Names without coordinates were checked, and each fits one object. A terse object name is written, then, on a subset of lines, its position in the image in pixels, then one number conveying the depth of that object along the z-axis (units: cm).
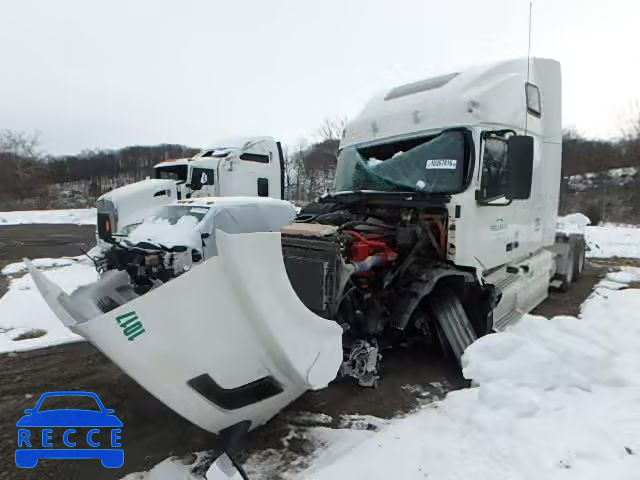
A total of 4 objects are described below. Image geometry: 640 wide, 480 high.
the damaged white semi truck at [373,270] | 224
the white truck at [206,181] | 1047
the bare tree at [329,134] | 3494
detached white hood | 213
